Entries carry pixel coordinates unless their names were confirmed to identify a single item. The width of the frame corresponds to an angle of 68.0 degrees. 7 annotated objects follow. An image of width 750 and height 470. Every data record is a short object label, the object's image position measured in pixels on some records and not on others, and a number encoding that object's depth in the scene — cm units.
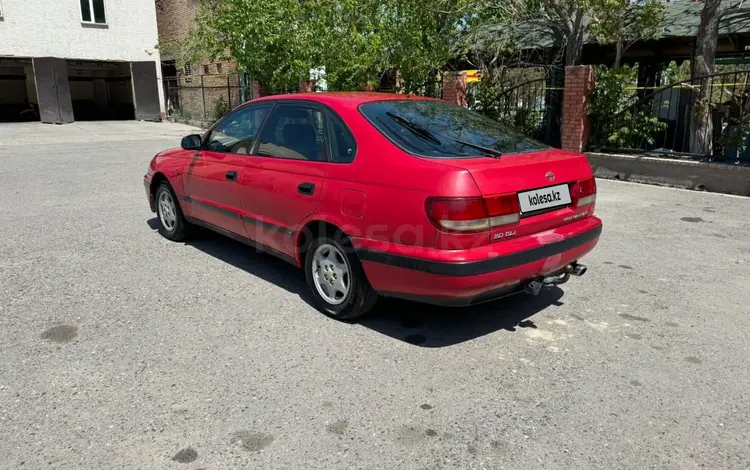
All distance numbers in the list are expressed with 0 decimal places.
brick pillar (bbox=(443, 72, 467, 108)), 1269
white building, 2409
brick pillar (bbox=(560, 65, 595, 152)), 1050
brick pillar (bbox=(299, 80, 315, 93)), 1493
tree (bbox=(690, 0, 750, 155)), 996
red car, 331
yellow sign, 1321
